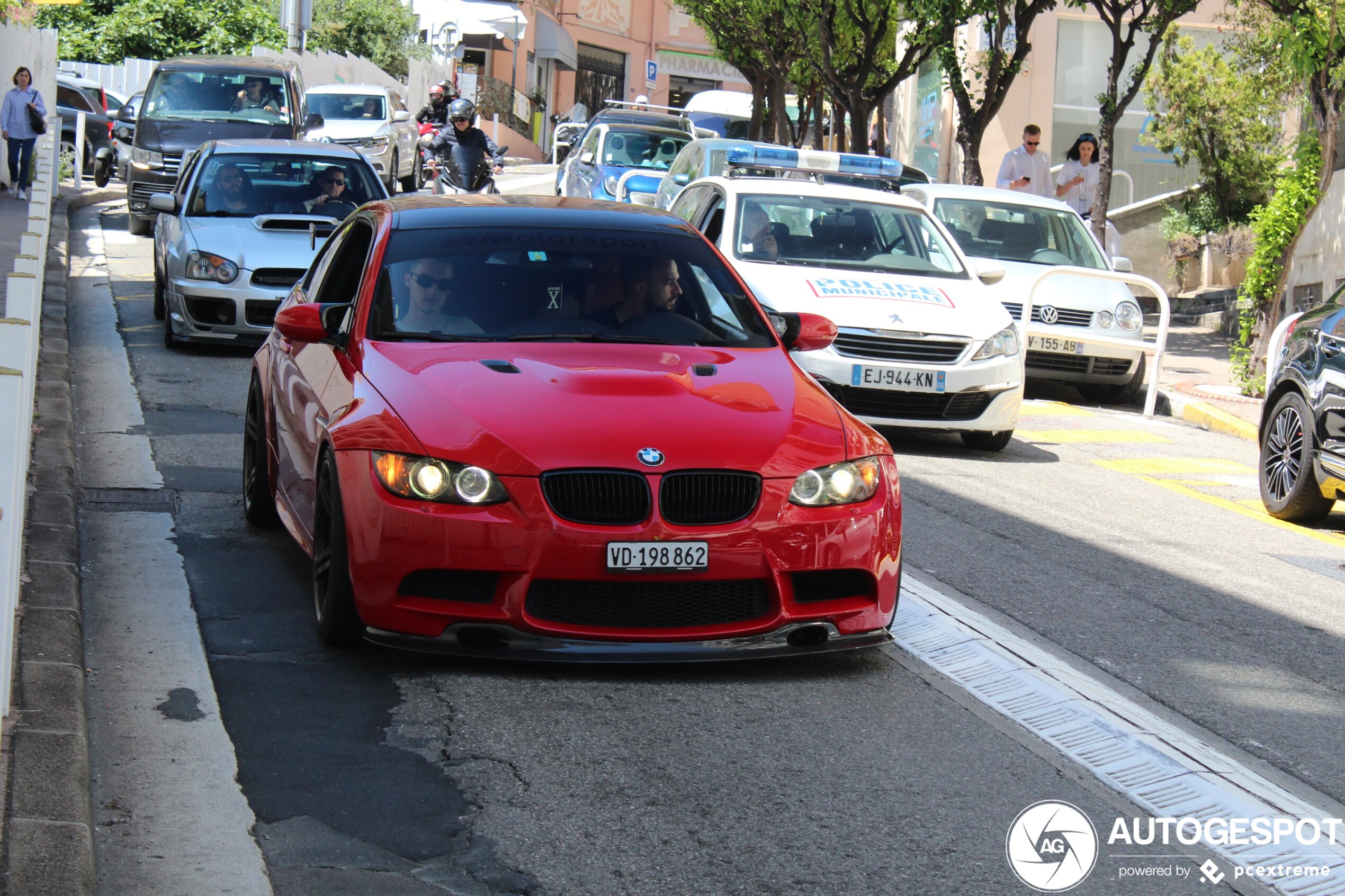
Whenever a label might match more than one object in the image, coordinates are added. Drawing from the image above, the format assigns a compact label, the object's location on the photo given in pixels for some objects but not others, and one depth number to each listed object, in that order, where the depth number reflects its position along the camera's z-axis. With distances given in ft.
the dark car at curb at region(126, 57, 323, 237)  72.64
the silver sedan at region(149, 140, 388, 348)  42.93
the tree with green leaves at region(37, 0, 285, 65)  121.60
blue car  86.48
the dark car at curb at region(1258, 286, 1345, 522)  30.94
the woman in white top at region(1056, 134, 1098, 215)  66.69
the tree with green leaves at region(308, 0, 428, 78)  181.06
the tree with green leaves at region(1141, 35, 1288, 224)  76.84
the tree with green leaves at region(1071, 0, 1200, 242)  67.00
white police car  35.19
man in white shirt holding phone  68.85
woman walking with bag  78.54
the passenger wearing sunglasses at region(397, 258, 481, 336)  20.90
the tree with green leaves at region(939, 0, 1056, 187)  75.82
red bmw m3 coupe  17.34
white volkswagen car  48.85
